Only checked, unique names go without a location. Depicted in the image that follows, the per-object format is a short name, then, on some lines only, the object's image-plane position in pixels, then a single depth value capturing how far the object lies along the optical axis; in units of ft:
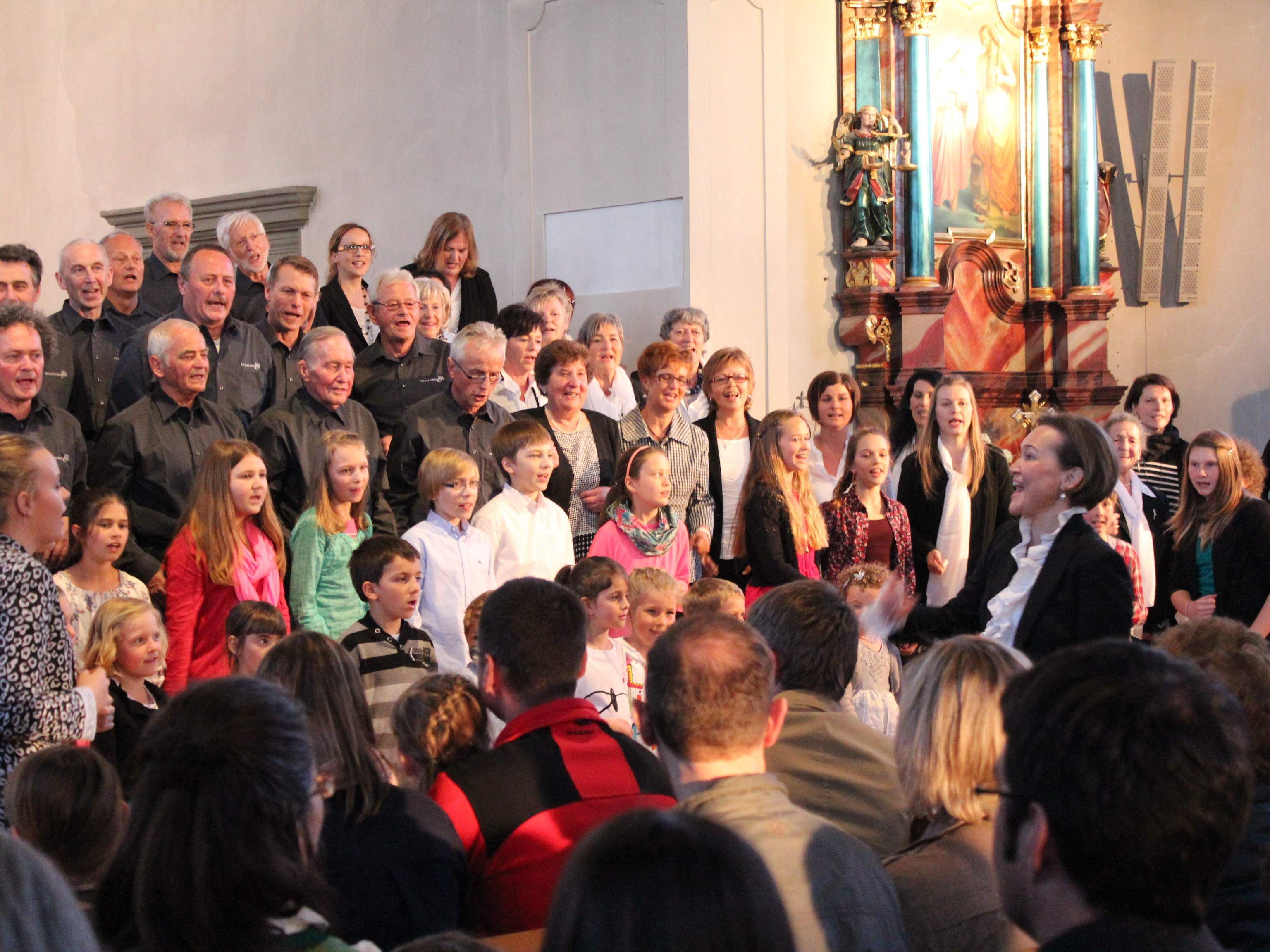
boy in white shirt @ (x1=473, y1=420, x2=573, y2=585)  18.29
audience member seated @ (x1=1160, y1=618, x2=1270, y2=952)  7.59
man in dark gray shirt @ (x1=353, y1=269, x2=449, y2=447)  21.39
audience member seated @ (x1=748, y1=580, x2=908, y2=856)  9.14
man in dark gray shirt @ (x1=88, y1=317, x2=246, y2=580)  17.38
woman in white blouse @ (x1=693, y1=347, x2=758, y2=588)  21.38
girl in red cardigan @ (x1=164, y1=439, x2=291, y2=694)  15.96
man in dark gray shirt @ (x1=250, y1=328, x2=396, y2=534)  18.30
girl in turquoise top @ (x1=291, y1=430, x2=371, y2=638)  16.71
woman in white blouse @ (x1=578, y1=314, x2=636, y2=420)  24.09
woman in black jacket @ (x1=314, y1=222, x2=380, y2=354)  24.88
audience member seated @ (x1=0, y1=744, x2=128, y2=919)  8.59
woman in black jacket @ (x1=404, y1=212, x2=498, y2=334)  26.30
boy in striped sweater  14.73
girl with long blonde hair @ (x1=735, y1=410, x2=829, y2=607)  19.76
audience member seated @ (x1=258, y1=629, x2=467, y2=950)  8.00
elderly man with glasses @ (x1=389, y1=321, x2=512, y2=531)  19.53
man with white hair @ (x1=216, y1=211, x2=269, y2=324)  25.57
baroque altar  34.60
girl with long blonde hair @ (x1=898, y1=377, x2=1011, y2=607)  20.99
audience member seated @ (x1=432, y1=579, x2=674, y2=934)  8.43
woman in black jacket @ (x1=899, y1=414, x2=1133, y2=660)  12.30
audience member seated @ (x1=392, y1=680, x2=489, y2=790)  9.36
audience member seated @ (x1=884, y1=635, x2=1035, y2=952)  7.51
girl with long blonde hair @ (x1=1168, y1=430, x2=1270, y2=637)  20.08
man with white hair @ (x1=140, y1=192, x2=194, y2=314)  25.63
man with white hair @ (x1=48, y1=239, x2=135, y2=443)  20.44
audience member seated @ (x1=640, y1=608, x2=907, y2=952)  6.87
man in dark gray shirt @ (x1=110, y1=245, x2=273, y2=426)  20.16
